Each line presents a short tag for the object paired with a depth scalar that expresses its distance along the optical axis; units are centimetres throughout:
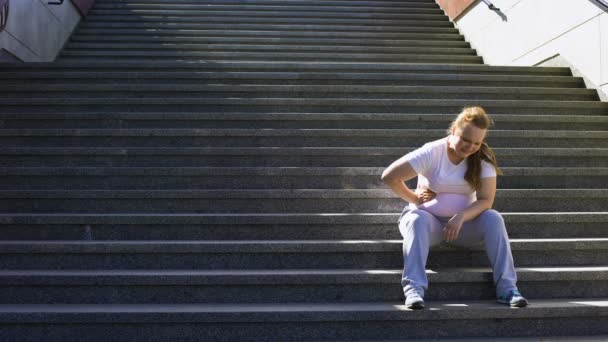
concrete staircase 330
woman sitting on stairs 338
